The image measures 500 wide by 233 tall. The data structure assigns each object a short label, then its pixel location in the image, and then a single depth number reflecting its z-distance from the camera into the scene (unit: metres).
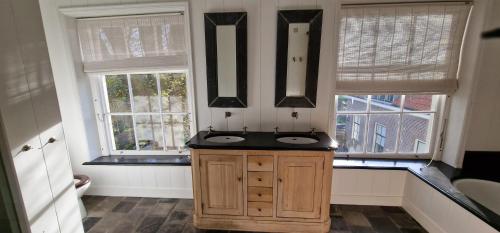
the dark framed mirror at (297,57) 2.11
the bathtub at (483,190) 2.02
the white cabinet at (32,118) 1.20
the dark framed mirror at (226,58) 2.17
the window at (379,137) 2.48
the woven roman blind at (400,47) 2.08
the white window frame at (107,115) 2.47
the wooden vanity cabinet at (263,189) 1.92
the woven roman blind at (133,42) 2.31
